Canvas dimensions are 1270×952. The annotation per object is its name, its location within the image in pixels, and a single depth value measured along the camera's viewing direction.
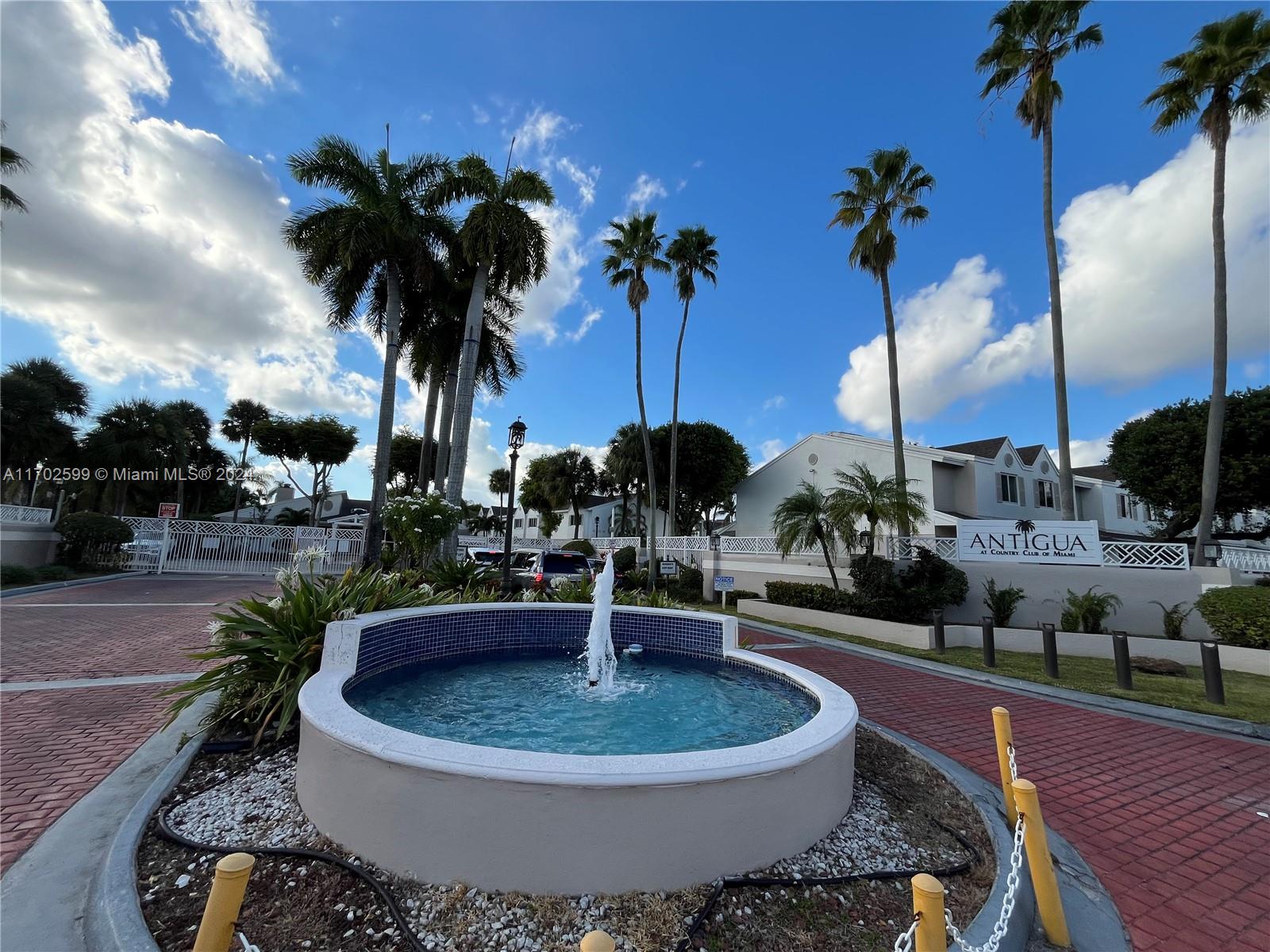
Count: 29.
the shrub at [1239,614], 9.79
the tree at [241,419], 43.62
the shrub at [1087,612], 11.69
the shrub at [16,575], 14.70
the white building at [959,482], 23.30
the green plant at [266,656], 4.64
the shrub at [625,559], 25.34
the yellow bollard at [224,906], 1.51
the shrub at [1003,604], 13.12
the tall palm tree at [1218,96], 13.70
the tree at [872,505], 13.46
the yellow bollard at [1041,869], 2.64
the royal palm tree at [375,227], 16.80
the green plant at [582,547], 33.12
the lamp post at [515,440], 12.80
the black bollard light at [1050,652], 8.86
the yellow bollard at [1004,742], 3.35
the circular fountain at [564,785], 2.66
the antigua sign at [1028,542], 13.12
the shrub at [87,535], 19.30
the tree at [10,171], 15.96
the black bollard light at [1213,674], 7.21
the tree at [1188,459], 20.83
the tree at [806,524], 14.67
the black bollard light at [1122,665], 8.03
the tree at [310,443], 36.75
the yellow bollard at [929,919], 1.65
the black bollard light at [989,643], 9.60
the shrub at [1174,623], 11.43
